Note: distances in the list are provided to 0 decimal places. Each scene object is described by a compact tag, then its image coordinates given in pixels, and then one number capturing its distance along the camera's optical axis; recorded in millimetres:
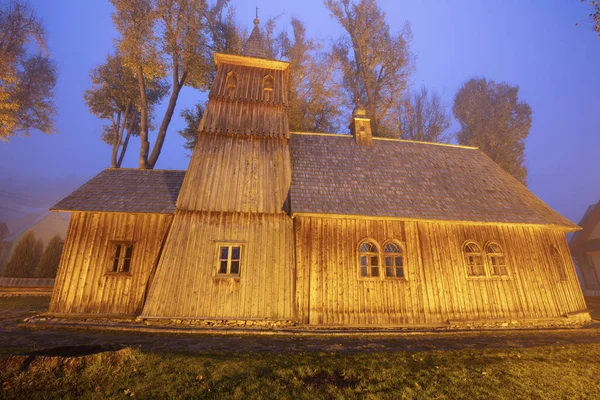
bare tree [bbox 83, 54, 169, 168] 22469
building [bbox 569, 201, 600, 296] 23906
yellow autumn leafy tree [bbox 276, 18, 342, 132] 22781
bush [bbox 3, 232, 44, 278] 19562
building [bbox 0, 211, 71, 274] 26047
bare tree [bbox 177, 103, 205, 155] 22359
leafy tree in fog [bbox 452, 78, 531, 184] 26531
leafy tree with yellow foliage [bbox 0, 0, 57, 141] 20141
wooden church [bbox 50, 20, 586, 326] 10656
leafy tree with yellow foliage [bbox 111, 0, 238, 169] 18625
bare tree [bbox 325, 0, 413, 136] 23984
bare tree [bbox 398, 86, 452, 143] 27656
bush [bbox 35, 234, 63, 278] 19609
